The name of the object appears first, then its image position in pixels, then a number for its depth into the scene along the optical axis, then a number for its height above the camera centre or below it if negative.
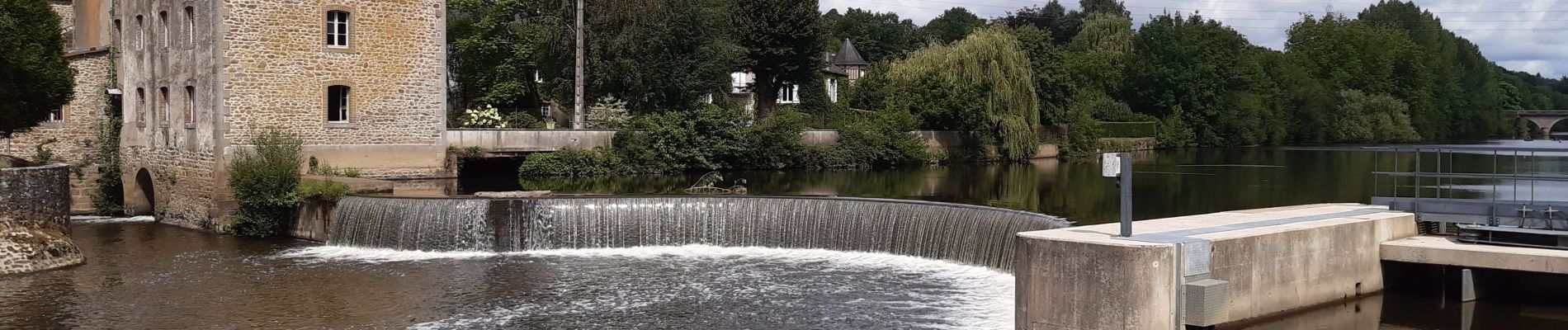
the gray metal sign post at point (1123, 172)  11.74 -0.21
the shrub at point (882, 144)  40.41 +0.16
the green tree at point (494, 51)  41.59 +3.15
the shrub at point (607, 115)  37.09 +0.94
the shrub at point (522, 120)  35.72 +0.77
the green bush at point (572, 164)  33.16 -0.41
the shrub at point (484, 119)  34.16 +0.78
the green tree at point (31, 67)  23.28 +1.50
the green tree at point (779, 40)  47.12 +3.99
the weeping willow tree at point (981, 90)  42.38 +1.93
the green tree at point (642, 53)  38.12 +2.86
